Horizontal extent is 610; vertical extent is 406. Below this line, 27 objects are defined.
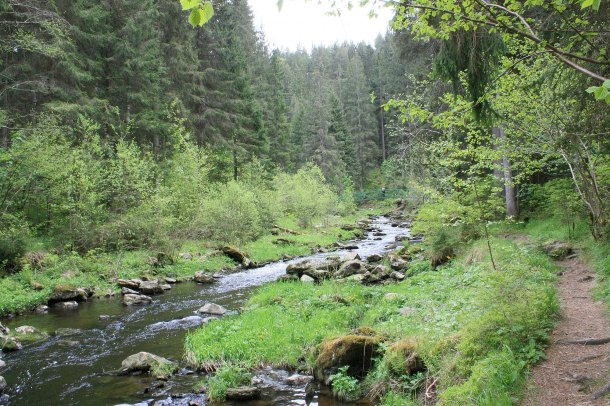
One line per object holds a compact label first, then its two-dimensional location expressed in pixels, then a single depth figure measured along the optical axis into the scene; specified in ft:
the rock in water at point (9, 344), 31.89
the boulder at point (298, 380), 25.31
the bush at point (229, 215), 80.69
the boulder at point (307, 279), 50.23
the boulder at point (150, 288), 52.44
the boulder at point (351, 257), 60.08
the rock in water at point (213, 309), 41.55
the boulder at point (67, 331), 35.81
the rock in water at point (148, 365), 27.18
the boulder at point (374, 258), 64.13
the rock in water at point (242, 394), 23.68
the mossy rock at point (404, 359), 21.83
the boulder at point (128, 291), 50.35
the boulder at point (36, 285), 46.60
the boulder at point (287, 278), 52.13
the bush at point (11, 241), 48.01
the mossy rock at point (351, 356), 24.29
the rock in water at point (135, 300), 46.65
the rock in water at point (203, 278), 58.95
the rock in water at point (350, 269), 52.70
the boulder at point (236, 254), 72.84
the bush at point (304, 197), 115.65
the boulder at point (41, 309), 42.89
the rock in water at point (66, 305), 44.90
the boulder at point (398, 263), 55.21
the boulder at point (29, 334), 34.37
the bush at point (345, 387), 22.48
